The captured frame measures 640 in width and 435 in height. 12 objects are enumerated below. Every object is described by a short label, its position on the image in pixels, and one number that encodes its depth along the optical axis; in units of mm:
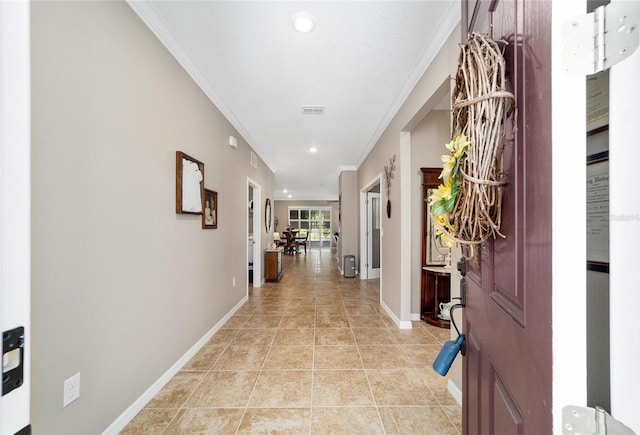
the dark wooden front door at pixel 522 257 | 464
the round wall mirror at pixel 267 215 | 5527
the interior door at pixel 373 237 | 5668
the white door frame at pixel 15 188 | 454
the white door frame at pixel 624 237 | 350
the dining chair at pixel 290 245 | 10484
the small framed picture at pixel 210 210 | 2588
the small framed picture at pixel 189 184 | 2061
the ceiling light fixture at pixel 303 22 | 1688
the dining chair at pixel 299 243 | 10799
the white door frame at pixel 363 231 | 5441
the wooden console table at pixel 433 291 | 3068
